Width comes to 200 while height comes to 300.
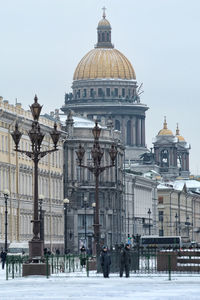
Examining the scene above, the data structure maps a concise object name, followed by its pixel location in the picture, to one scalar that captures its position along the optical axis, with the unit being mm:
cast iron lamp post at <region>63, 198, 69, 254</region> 140100
